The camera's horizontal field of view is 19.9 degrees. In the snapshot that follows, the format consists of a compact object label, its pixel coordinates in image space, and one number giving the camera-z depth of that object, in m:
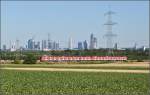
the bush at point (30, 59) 112.44
